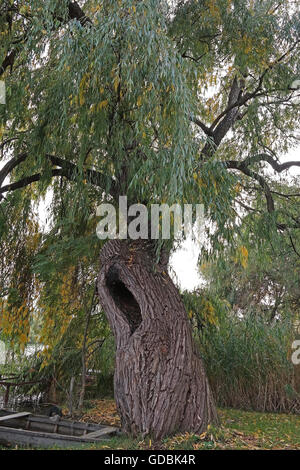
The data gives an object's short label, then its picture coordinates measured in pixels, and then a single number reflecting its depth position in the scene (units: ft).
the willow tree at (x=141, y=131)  11.75
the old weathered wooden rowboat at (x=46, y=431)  12.03
